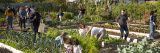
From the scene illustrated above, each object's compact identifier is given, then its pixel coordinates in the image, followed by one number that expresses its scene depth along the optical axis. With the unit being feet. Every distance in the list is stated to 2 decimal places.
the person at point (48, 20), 33.28
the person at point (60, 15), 37.29
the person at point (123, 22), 22.39
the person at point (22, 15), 29.15
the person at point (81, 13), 36.72
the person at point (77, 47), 15.11
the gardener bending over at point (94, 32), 19.56
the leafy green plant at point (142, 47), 11.20
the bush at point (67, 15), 39.75
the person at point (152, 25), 23.55
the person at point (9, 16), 28.77
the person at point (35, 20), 22.53
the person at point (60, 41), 16.88
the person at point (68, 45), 15.42
